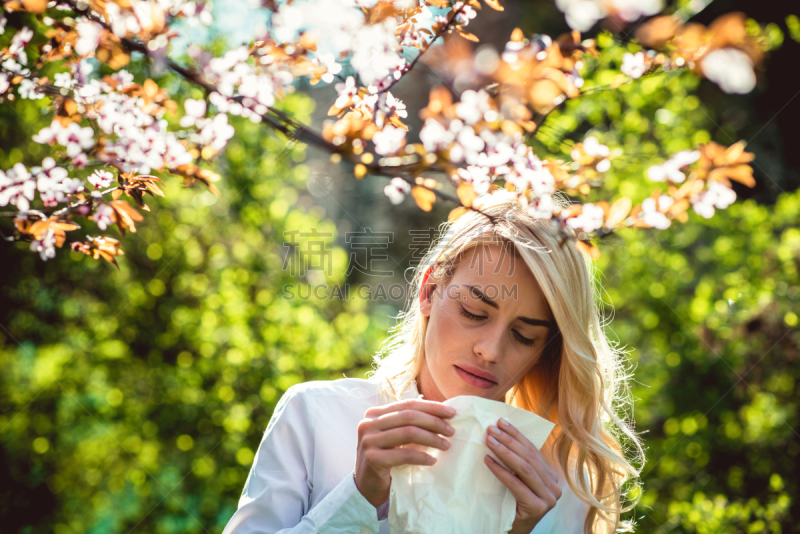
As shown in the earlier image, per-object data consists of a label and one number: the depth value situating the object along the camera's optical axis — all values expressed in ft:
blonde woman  5.36
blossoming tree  4.89
